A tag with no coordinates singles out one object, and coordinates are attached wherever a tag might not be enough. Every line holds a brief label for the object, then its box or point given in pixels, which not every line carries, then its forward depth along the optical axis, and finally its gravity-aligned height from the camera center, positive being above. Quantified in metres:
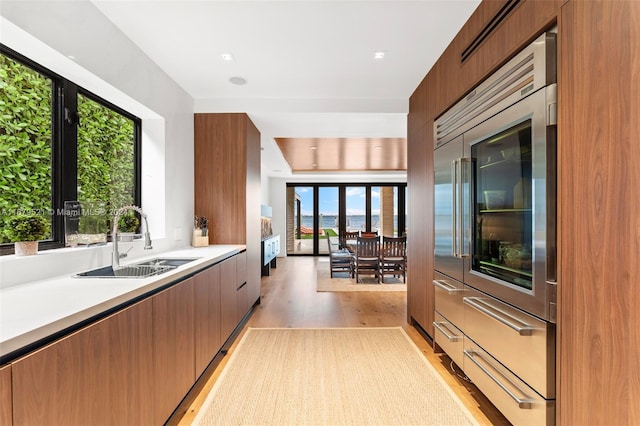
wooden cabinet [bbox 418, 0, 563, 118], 1.48 +1.00
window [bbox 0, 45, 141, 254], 1.70 +0.45
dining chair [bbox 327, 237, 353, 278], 6.22 -0.98
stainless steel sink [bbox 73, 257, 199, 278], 1.86 -0.36
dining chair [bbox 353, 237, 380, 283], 5.68 -0.76
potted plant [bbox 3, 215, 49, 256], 1.59 -0.09
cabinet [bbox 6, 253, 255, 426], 0.91 -0.59
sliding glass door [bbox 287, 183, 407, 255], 9.68 +0.11
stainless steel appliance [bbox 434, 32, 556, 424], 1.40 -0.12
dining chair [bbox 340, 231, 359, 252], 6.79 -0.56
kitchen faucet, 1.97 -0.20
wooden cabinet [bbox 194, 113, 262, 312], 3.62 +0.47
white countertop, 0.91 -0.33
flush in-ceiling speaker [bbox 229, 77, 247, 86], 3.13 +1.36
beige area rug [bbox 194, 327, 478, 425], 1.88 -1.22
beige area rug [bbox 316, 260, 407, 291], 5.24 -1.26
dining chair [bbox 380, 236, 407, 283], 5.69 -0.75
